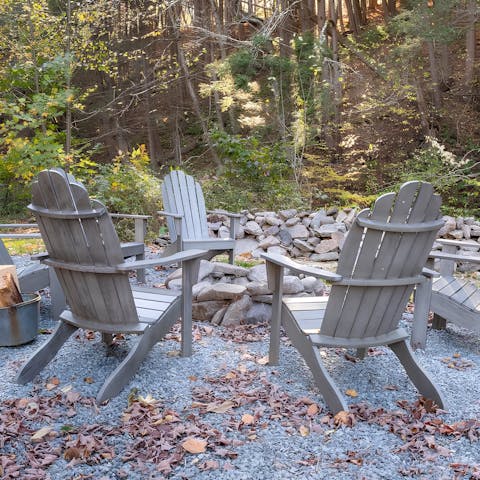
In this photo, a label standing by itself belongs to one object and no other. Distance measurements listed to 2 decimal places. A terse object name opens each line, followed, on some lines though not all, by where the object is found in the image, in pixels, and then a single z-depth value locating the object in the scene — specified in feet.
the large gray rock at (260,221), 19.45
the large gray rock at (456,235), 17.73
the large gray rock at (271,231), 18.83
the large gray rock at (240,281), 11.35
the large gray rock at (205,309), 10.00
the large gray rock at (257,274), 11.21
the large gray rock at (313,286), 11.03
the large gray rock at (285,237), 18.45
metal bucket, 8.14
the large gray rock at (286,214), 19.61
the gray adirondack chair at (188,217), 13.08
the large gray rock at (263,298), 10.14
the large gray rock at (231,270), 11.53
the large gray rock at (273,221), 19.17
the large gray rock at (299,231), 18.62
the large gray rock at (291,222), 19.06
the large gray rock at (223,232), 18.42
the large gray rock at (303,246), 18.08
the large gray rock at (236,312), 9.84
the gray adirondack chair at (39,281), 9.12
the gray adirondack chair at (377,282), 6.08
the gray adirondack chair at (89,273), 6.28
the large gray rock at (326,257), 17.67
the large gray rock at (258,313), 10.00
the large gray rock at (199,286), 10.09
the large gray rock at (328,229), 18.28
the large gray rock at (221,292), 9.89
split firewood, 8.03
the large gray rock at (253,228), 18.69
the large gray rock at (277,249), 17.54
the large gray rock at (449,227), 17.97
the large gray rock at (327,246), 17.88
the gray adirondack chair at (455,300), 8.57
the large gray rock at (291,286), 10.28
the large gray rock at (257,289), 10.01
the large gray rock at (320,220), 19.01
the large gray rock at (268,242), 17.76
